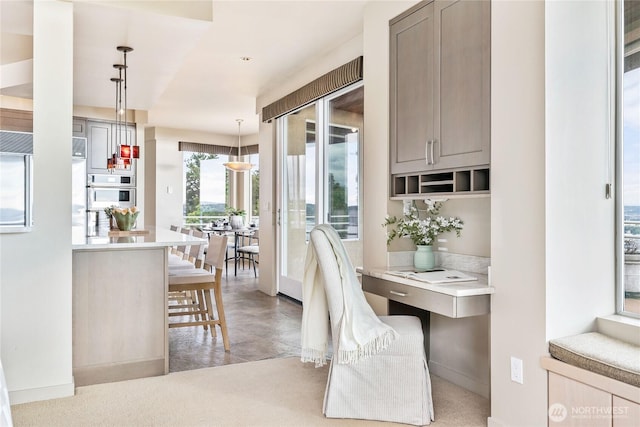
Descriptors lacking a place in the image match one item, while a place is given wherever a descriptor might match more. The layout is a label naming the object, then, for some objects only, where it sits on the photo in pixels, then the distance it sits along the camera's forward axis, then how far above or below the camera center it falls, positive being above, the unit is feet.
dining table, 26.01 -1.05
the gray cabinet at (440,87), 7.95 +2.40
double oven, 21.20 +0.82
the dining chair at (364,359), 7.79 -2.50
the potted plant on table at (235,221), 26.58 -0.48
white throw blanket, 7.74 -1.88
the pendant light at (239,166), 26.63 +2.74
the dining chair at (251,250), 23.98 -1.98
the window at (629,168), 6.94 +0.70
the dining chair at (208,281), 11.85 -1.77
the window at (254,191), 32.68 +1.55
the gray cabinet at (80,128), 21.05 +3.86
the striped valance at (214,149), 29.34 +4.20
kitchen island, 9.66 -2.08
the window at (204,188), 31.32 +1.72
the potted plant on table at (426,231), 9.42 -0.38
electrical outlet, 7.11 -2.43
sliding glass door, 14.46 +1.38
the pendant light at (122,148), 12.76 +1.92
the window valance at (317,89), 12.40 +3.90
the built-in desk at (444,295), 7.47 -1.40
